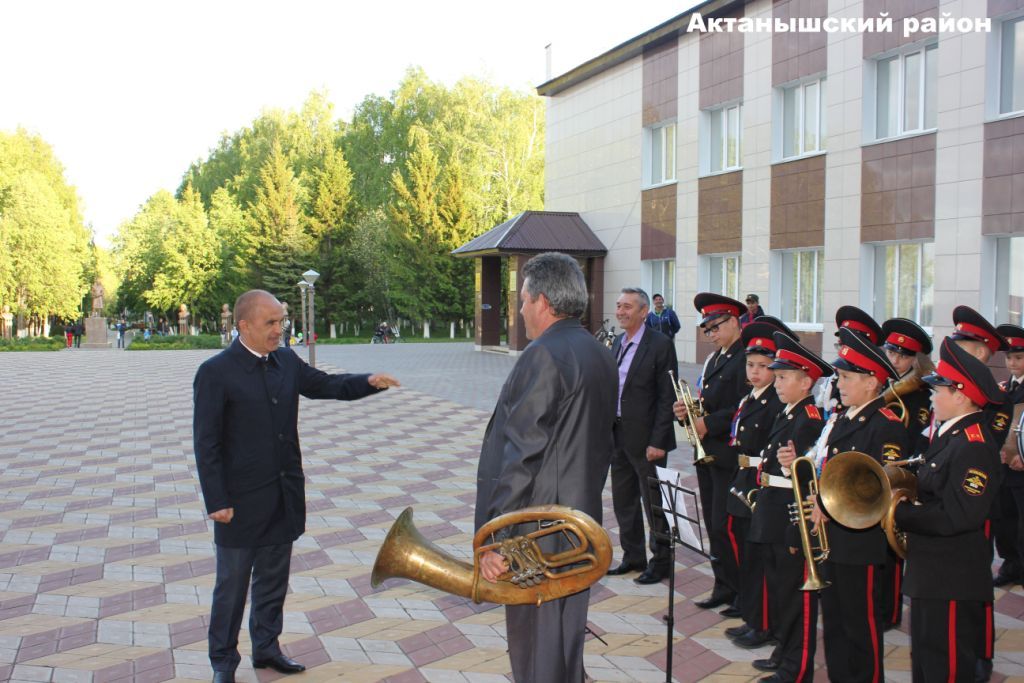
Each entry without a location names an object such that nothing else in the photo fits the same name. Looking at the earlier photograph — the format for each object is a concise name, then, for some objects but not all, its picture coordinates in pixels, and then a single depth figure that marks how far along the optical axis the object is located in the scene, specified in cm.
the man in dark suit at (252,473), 434
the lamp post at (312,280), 2530
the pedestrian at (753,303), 1438
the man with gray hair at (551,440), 321
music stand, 440
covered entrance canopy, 2606
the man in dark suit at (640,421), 616
